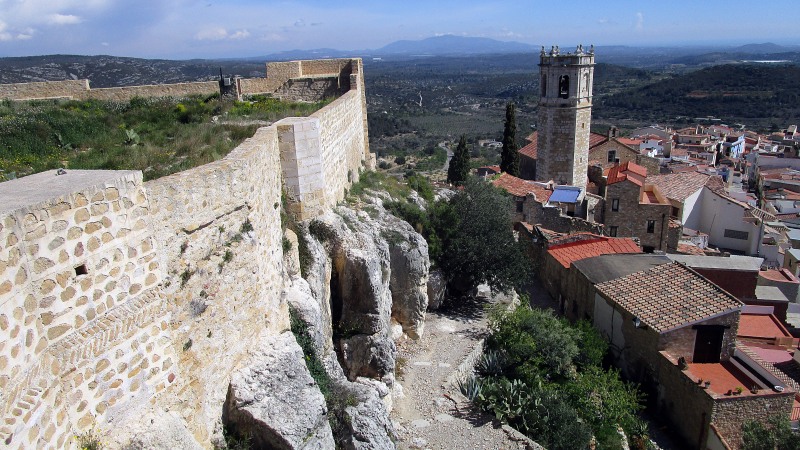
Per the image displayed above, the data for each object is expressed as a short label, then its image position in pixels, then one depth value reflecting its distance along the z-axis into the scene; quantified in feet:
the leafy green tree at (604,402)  41.97
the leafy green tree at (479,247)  54.70
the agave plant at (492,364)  45.27
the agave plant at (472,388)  39.35
